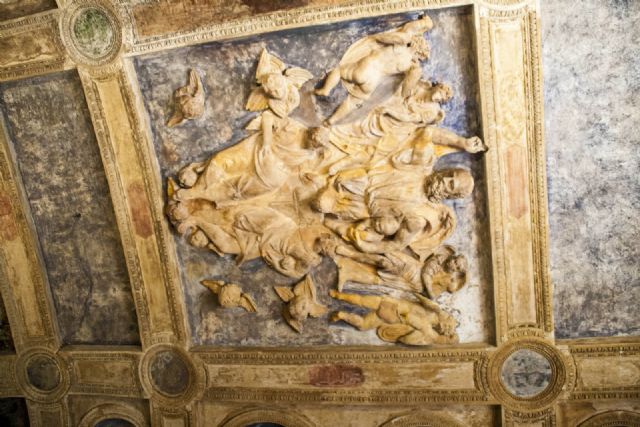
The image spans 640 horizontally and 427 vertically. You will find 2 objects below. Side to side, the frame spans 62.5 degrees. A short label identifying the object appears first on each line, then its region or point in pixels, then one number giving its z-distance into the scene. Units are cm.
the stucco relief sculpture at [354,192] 656
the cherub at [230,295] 753
